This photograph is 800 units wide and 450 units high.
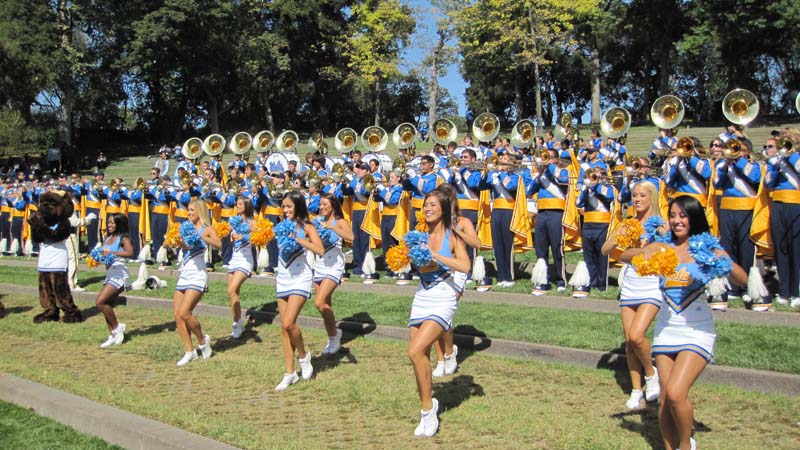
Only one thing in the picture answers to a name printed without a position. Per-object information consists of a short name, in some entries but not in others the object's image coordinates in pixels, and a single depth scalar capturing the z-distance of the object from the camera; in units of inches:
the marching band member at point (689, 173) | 421.1
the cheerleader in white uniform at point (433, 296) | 240.7
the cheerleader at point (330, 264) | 344.8
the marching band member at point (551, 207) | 455.5
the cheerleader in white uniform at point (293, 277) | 311.9
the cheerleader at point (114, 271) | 406.0
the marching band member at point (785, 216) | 372.2
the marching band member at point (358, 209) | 554.9
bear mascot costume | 474.0
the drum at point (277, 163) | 732.7
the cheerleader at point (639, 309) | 249.0
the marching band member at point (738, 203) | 395.2
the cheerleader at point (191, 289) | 357.7
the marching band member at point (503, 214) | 476.4
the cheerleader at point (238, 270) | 402.0
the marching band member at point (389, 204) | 534.0
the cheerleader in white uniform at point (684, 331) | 191.3
